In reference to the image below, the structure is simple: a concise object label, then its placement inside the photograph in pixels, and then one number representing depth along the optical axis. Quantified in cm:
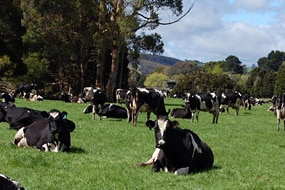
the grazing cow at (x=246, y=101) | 4829
